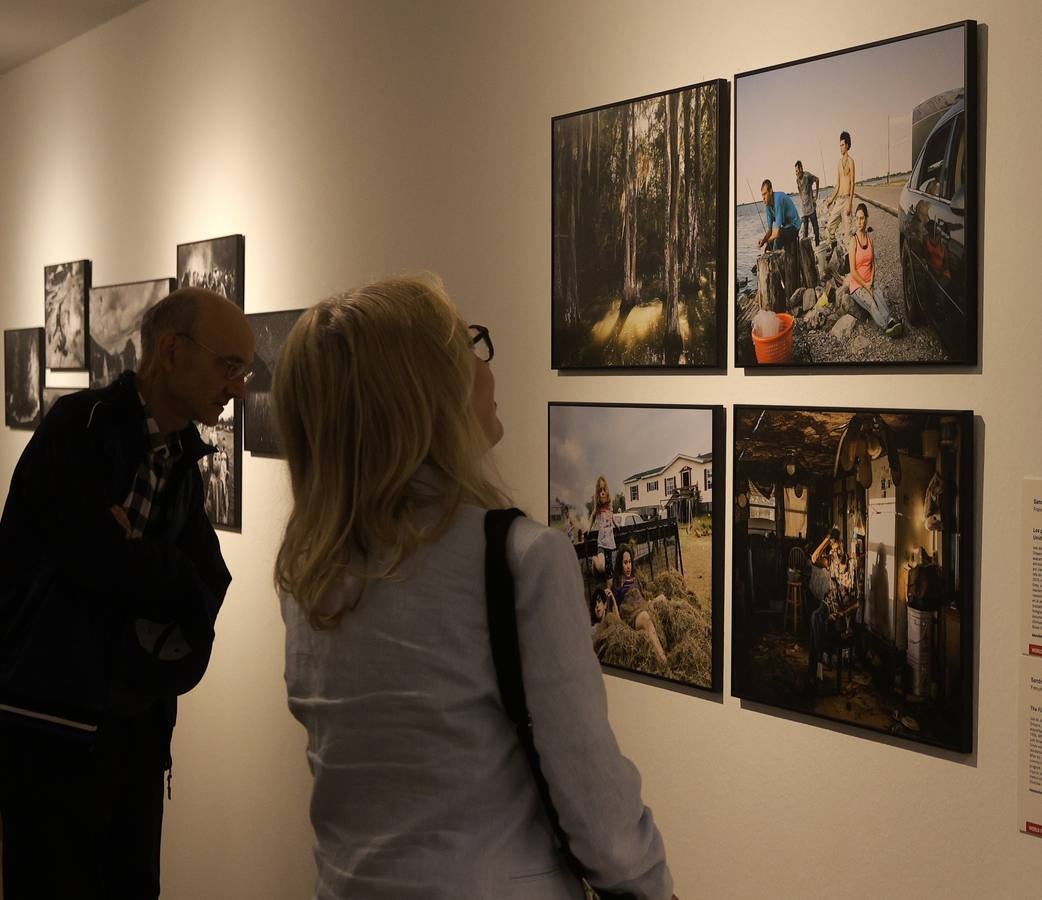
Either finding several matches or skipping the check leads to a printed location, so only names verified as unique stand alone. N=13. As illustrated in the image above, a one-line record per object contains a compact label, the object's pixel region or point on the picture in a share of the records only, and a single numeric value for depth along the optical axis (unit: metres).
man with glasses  2.63
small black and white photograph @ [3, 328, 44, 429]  5.47
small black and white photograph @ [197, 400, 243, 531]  4.13
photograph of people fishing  1.98
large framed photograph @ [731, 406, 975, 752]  2.02
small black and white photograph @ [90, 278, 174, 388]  4.60
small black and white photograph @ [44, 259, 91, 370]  5.09
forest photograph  2.42
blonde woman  1.31
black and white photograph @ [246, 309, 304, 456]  3.82
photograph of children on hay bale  2.46
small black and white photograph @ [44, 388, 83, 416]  5.23
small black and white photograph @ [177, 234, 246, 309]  4.07
